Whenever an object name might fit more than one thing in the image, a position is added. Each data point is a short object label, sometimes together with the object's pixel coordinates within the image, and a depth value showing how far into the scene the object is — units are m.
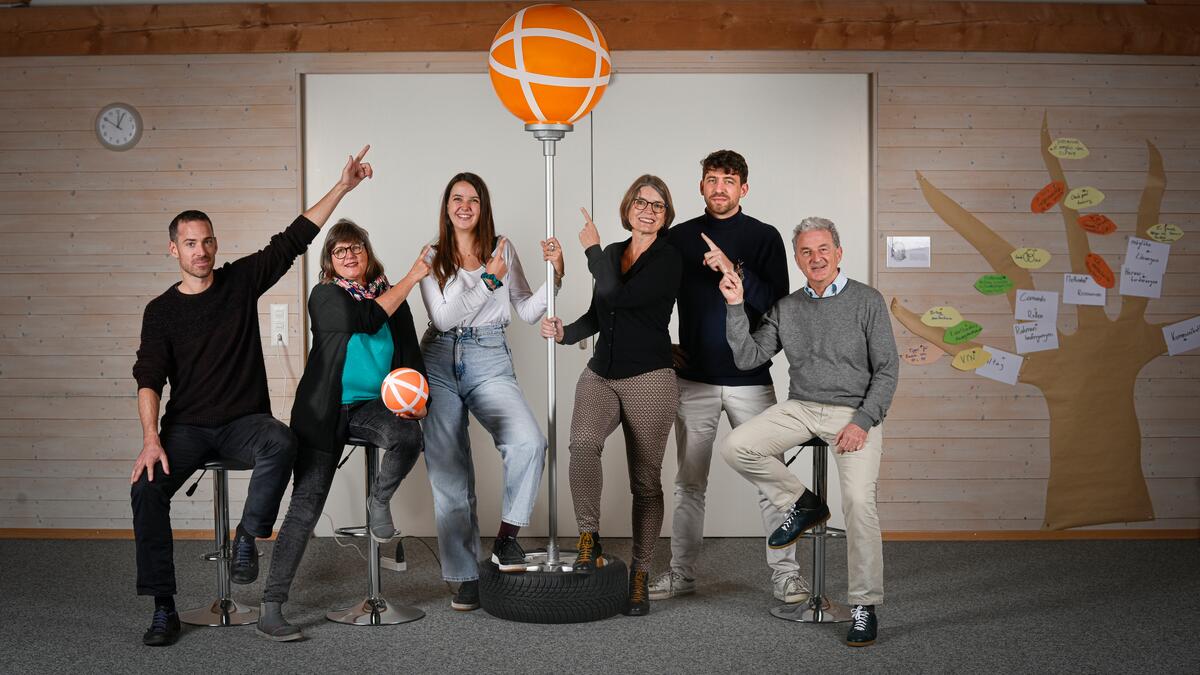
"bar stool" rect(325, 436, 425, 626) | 3.52
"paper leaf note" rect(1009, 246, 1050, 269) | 4.81
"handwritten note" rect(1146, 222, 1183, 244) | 4.84
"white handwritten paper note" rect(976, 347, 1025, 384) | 4.82
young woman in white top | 3.62
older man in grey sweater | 3.32
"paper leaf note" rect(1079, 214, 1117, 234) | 4.81
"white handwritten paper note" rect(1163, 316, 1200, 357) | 4.85
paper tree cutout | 4.81
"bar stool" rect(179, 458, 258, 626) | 3.52
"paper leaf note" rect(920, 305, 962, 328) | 4.81
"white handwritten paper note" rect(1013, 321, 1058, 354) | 4.81
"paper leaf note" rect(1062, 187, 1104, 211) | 4.82
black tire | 3.46
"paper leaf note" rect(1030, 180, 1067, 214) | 4.81
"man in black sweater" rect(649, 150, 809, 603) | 3.73
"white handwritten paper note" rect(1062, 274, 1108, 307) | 4.81
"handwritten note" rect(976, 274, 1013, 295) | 4.80
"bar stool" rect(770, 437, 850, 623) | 3.53
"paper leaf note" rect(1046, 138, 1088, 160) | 4.82
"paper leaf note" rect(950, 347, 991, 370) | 4.82
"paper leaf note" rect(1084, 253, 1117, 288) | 4.82
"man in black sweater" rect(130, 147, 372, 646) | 3.29
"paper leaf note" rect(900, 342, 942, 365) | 4.80
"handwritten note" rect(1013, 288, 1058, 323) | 4.80
